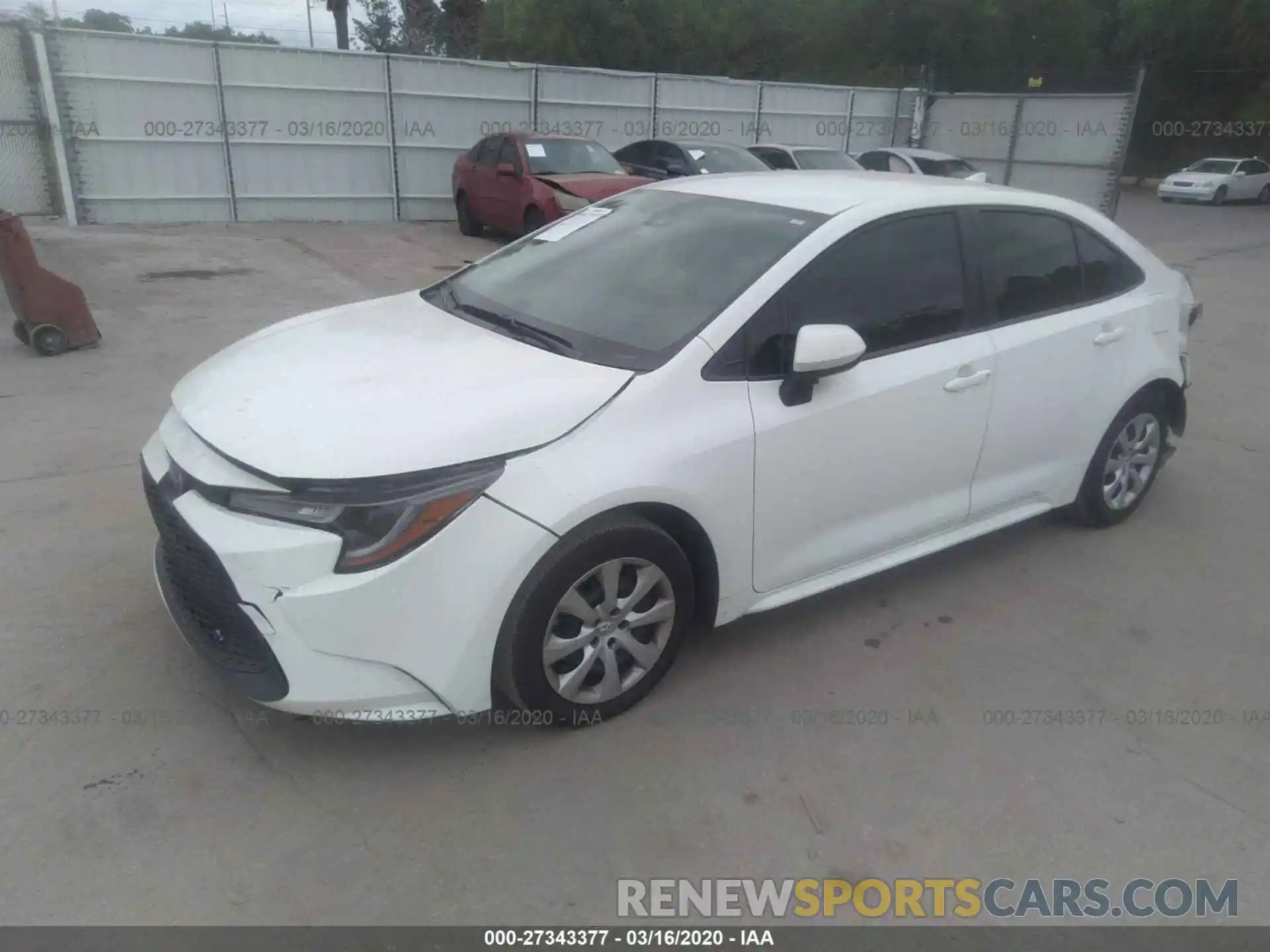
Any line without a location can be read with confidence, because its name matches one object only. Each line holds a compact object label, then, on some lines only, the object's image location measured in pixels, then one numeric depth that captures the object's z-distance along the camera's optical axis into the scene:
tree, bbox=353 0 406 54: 39.47
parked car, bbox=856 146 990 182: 16.08
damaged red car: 12.26
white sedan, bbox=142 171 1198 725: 2.68
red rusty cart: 6.88
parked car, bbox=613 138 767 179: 13.91
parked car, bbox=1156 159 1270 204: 26.42
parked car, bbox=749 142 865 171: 14.78
